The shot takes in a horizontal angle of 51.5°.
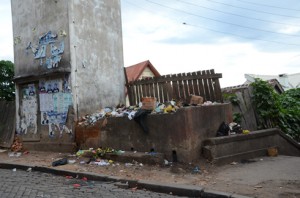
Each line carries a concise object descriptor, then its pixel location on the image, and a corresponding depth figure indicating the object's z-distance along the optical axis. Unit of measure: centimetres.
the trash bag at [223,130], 839
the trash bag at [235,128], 860
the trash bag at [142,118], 797
